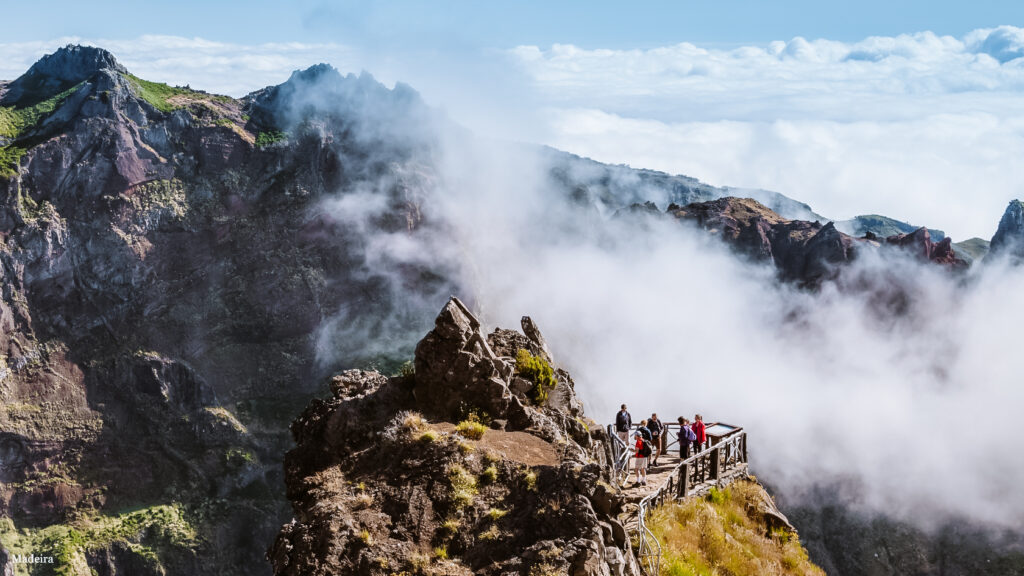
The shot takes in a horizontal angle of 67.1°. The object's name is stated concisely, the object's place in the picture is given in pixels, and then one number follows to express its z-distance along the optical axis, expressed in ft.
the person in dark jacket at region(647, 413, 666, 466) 96.43
